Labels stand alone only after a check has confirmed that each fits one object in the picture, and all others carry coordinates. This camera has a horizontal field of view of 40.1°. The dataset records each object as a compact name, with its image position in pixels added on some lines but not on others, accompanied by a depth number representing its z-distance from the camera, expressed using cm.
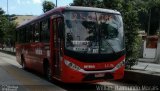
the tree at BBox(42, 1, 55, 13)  2384
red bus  751
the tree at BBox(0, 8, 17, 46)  3974
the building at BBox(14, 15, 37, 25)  8202
